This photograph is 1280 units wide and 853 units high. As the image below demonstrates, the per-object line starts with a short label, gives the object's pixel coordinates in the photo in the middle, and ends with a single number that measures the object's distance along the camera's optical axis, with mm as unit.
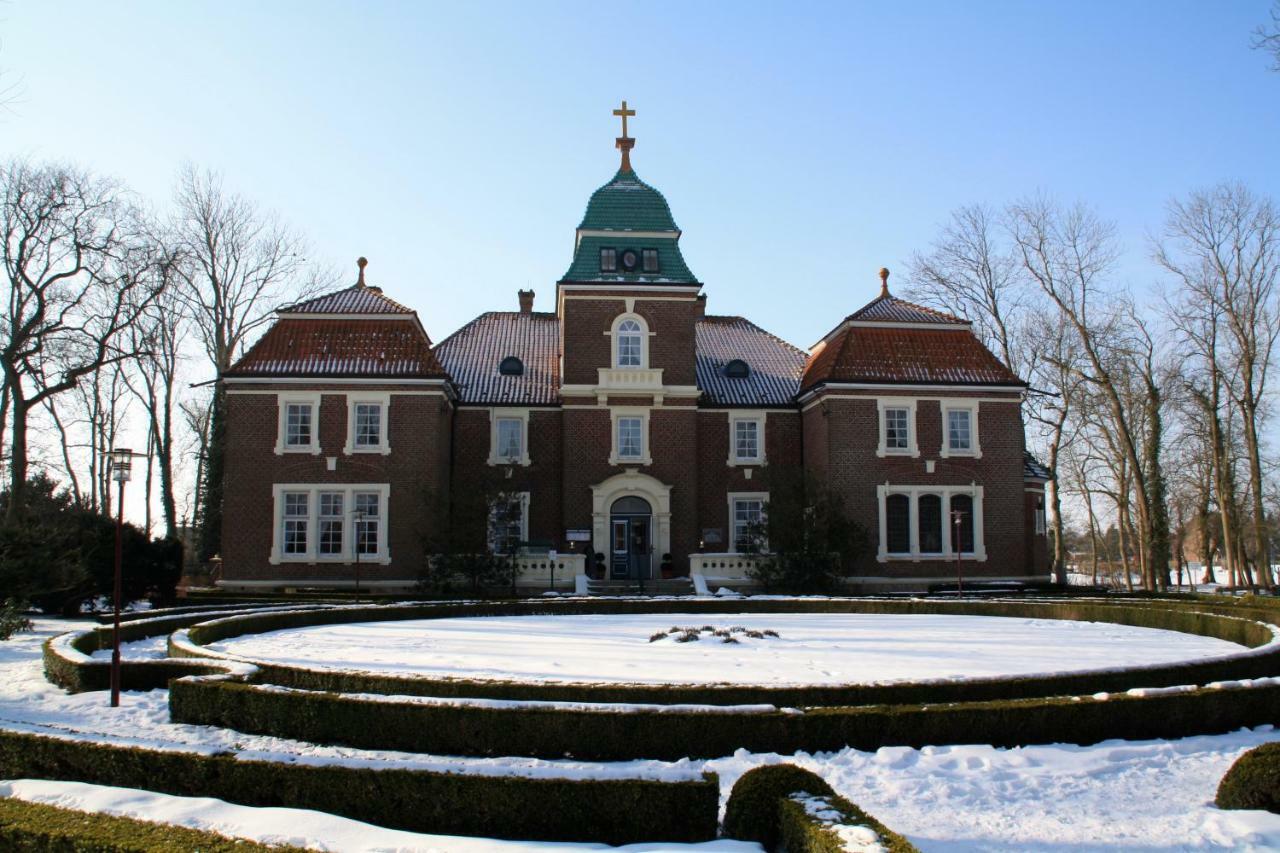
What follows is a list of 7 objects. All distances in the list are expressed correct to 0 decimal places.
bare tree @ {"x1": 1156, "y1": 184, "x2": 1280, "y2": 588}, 34031
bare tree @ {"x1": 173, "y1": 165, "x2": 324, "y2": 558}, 37344
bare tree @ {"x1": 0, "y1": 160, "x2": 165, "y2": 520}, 28594
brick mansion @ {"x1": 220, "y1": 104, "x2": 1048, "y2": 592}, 30641
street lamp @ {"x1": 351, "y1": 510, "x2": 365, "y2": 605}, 28877
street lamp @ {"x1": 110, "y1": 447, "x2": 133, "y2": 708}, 11445
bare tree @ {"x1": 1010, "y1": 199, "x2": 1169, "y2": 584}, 35750
